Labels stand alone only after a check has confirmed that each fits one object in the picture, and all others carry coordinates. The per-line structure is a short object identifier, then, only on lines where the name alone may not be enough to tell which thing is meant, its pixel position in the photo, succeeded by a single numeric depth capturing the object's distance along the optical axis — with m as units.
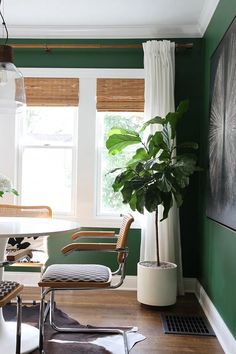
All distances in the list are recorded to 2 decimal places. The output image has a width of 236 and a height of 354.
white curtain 3.56
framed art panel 2.29
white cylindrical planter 3.19
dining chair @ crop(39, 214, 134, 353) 2.27
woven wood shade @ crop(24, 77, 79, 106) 3.90
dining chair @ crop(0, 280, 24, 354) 1.92
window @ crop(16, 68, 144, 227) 3.89
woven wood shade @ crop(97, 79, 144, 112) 3.86
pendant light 2.36
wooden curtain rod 3.72
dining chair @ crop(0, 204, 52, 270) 3.09
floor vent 2.75
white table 2.05
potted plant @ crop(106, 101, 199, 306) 3.10
